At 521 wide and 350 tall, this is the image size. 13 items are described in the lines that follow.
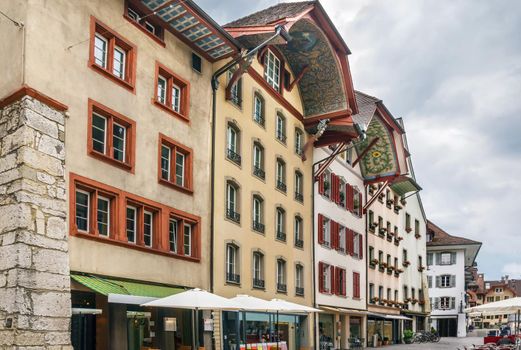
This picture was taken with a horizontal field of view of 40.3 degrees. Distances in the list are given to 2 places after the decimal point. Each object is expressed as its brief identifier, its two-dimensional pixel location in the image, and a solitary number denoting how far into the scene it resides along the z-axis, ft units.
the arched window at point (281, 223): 107.96
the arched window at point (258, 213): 99.81
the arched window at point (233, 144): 92.66
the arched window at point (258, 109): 101.50
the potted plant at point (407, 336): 179.01
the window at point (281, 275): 106.93
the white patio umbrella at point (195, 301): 62.95
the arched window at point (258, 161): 100.94
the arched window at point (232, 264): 90.53
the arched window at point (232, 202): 91.74
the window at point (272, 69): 106.42
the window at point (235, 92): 91.30
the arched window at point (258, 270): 98.68
